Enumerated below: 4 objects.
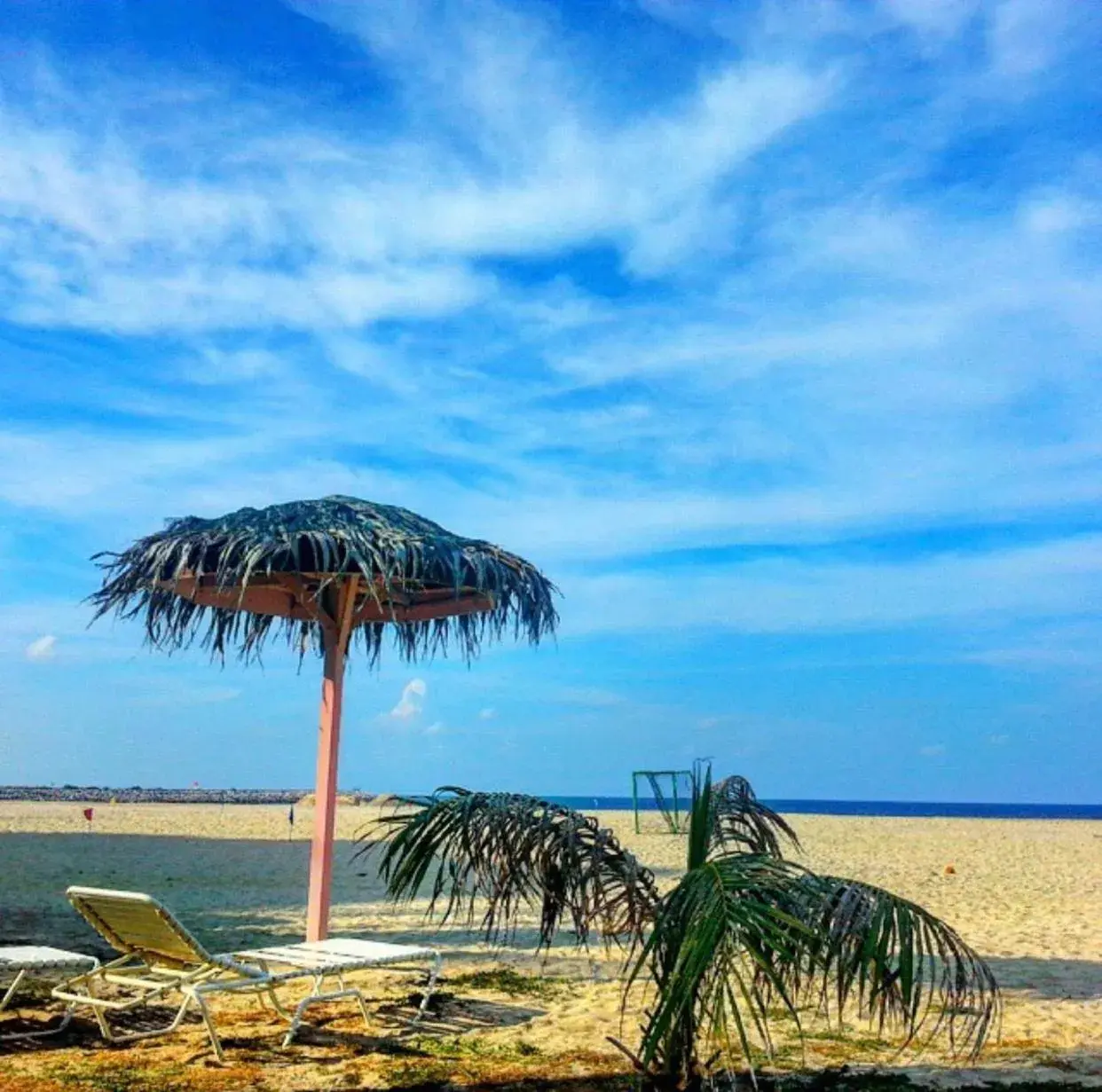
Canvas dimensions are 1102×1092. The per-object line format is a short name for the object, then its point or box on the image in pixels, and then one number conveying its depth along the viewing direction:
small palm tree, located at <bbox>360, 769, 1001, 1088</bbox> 3.54
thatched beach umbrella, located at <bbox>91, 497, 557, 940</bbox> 6.69
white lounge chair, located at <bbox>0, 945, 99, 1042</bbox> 5.30
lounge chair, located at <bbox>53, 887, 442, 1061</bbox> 5.15
